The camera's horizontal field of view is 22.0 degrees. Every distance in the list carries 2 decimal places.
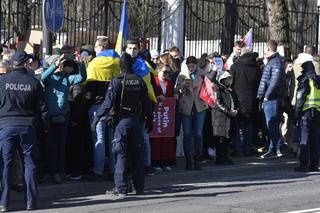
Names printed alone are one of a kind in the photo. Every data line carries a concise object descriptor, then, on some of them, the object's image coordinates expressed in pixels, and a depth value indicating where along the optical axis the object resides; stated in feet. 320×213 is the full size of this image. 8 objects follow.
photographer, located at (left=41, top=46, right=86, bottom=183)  39.88
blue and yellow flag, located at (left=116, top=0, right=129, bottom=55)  46.11
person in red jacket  44.78
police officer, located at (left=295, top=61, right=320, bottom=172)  47.09
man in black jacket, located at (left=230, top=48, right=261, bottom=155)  51.70
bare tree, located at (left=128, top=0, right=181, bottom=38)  58.75
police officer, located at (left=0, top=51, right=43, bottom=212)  34.83
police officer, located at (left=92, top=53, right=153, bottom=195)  38.27
